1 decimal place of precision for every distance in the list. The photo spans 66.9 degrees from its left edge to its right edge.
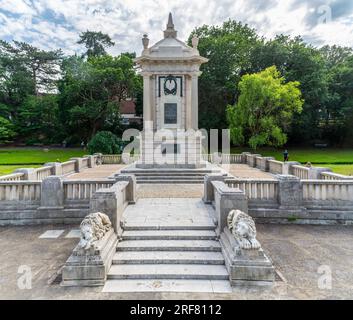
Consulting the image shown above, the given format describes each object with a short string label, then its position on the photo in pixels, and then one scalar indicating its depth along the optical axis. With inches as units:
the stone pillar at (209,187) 360.6
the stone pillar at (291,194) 339.9
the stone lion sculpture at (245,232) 209.7
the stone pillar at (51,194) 347.6
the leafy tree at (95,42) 2212.1
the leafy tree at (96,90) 1449.3
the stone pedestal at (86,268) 202.4
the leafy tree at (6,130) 1589.6
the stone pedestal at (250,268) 201.9
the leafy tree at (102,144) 1085.1
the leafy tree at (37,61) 2007.9
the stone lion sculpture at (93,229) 211.2
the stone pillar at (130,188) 360.2
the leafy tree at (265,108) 1138.7
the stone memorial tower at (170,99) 681.0
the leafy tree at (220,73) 1457.9
